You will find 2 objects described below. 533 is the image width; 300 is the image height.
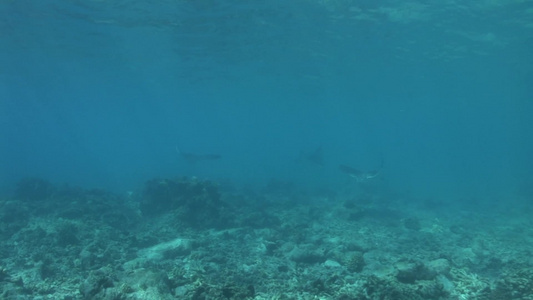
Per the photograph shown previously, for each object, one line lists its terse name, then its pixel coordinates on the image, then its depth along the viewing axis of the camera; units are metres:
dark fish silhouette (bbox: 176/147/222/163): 26.04
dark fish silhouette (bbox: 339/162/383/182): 20.66
